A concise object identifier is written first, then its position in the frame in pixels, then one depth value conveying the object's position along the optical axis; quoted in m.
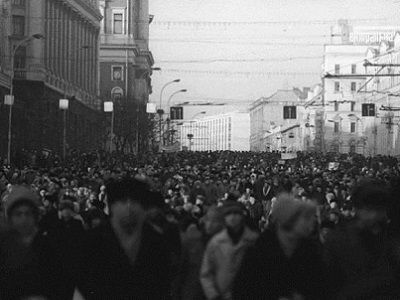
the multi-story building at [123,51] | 138.38
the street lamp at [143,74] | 152.12
